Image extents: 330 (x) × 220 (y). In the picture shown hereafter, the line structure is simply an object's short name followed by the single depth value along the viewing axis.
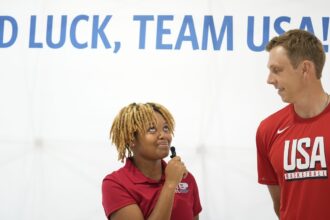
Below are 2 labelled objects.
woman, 2.89
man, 2.80
